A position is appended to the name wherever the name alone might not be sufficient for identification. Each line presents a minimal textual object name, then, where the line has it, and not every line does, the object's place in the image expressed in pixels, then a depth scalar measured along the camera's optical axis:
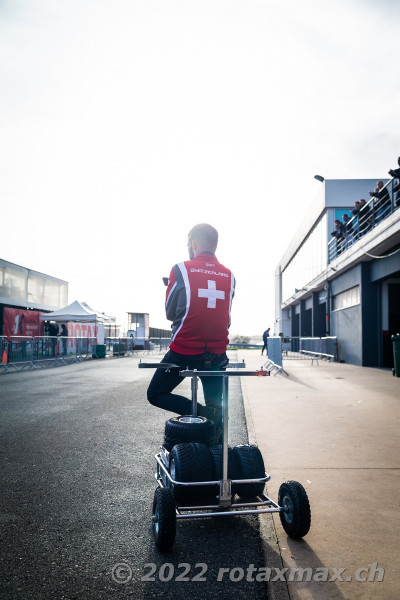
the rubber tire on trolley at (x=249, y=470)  2.78
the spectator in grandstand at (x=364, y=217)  18.20
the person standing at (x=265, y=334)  28.51
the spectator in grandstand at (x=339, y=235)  22.83
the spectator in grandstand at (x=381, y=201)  15.82
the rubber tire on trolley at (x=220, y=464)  2.73
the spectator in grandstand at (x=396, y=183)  13.23
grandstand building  16.64
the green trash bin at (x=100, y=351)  26.58
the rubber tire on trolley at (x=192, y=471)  2.67
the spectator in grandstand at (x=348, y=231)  21.57
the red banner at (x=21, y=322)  25.64
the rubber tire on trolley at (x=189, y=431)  2.94
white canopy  23.64
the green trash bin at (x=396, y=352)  13.13
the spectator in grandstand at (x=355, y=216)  19.56
